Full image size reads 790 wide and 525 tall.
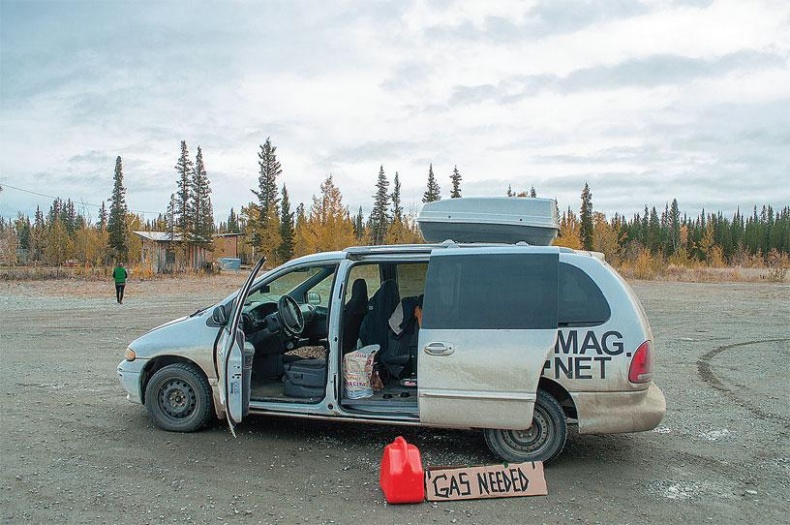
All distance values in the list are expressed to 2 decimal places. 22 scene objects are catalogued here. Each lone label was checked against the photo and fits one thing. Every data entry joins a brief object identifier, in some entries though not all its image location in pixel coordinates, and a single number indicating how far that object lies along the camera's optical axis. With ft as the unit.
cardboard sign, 15.76
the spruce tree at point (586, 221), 222.28
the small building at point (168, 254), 204.14
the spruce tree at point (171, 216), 211.41
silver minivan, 17.13
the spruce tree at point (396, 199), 256.68
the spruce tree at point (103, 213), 373.30
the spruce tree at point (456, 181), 202.50
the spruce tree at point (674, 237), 268.82
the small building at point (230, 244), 269.64
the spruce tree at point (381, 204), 239.30
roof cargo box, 20.51
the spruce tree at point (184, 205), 204.23
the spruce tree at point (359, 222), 292.61
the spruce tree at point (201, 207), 205.36
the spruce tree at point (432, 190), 234.79
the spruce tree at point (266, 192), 209.99
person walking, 79.71
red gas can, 15.25
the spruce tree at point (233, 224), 386.09
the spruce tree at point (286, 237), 198.18
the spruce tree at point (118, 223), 214.28
